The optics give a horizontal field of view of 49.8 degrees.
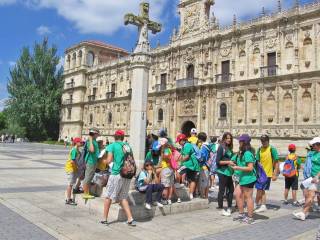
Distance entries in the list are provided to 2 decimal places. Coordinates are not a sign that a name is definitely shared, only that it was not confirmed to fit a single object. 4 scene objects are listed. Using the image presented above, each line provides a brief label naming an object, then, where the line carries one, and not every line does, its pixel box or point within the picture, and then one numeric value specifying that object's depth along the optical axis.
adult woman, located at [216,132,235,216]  7.38
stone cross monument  8.68
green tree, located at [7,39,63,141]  49.06
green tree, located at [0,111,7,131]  81.06
